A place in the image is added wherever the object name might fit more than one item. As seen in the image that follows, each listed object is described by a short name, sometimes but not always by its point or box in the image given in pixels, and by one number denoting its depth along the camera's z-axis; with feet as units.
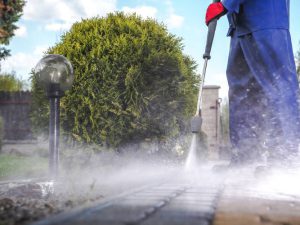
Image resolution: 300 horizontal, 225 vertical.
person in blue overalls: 10.84
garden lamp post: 12.95
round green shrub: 16.49
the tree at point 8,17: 37.55
